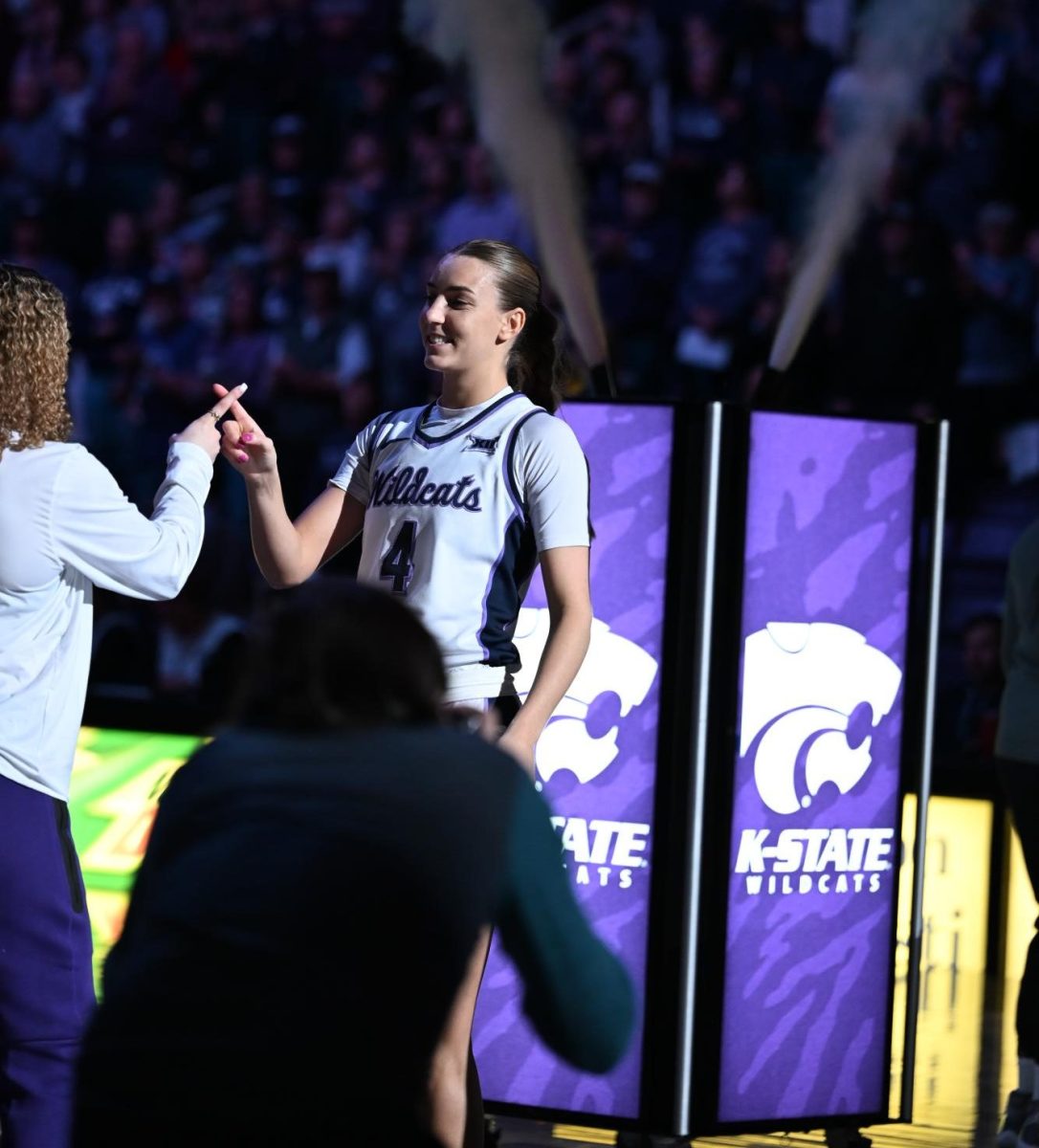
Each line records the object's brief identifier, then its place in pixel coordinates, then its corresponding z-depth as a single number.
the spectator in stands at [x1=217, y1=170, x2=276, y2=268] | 19.09
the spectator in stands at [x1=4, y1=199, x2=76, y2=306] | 19.91
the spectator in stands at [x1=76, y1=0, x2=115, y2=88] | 21.69
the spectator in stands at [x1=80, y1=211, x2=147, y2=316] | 19.53
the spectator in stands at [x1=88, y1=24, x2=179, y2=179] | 20.78
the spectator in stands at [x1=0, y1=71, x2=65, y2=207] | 21.17
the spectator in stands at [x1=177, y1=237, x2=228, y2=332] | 18.80
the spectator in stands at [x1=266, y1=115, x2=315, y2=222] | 19.42
